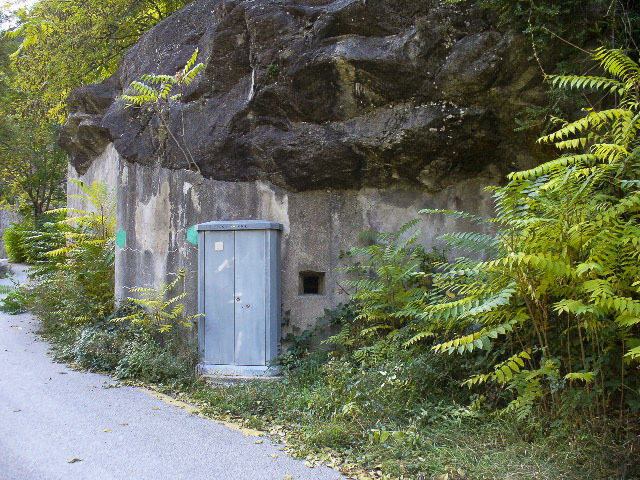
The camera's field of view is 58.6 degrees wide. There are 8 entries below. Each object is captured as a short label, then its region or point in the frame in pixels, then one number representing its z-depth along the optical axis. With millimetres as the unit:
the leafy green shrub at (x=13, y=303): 12827
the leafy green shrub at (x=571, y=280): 4492
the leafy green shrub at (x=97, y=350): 8383
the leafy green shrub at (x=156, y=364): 7762
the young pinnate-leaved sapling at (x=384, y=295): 6742
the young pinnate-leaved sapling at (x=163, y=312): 8586
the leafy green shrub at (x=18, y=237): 20984
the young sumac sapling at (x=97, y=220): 11586
